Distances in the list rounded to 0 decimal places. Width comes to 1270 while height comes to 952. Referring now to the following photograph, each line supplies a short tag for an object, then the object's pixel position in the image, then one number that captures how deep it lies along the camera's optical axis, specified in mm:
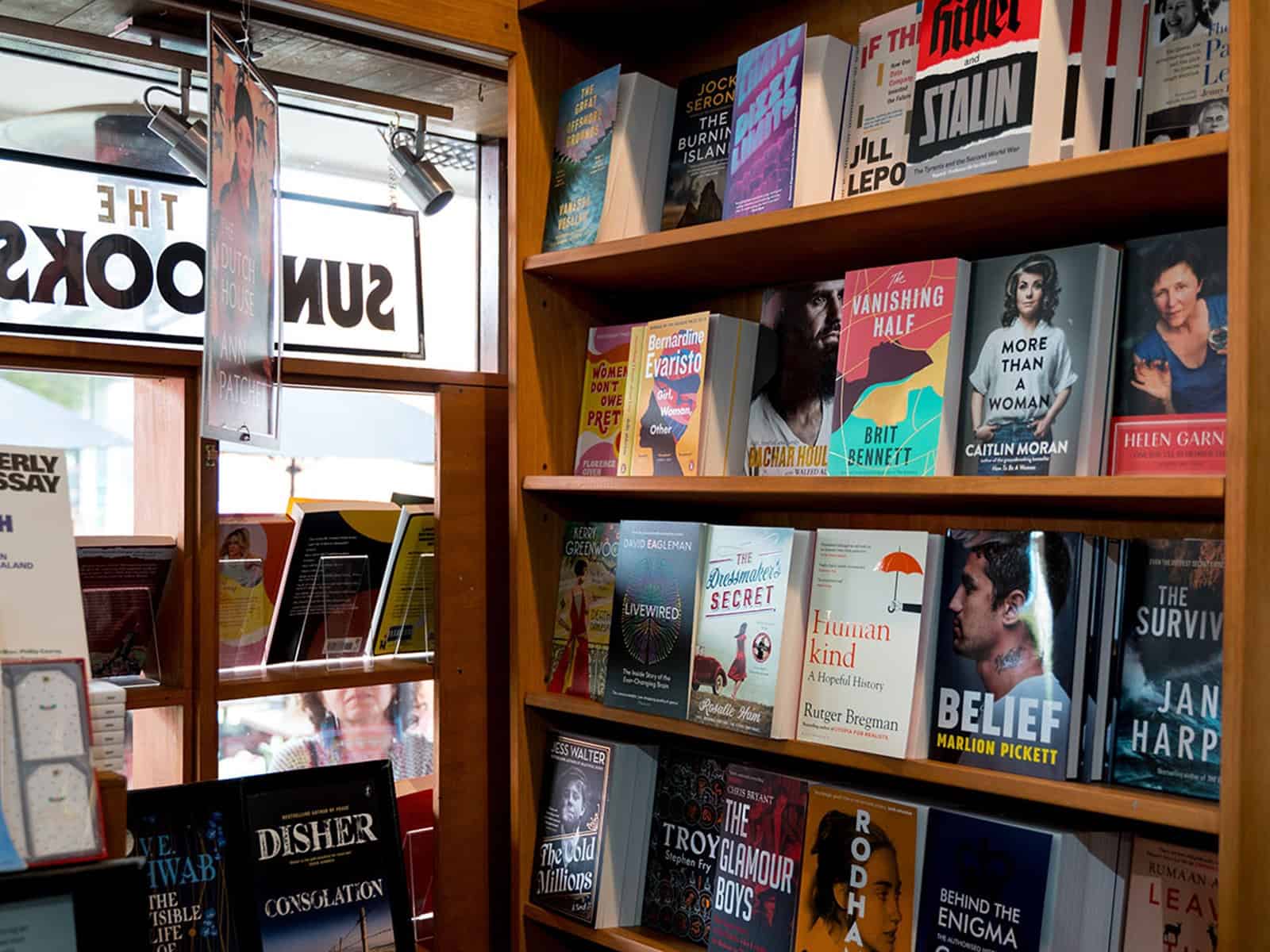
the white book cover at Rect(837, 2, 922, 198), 1757
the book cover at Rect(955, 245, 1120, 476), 1519
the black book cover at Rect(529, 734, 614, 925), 2004
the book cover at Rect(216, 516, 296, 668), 2088
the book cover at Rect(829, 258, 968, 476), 1634
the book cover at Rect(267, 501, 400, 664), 2172
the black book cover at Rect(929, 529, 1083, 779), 1516
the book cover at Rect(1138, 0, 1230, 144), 1458
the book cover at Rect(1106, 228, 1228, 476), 1431
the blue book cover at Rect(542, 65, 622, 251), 2104
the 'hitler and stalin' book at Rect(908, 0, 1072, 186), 1527
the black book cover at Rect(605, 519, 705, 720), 1922
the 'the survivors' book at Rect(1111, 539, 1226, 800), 1418
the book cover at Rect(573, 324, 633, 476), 2150
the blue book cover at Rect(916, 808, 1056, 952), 1507
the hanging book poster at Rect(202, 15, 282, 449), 1632
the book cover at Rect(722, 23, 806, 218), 1836
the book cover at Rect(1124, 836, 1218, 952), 1429
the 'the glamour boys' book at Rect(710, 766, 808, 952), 1769
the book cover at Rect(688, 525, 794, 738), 1775
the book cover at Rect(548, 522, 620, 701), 2111
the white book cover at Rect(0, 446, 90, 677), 1248
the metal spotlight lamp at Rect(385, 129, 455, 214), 2377
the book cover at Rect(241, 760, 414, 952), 1835
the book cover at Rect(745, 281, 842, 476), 1886
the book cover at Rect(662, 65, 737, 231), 2020
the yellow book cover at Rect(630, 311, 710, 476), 1951
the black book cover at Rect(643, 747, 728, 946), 1926
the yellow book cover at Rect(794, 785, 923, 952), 1632
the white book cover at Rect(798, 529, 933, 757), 1635
